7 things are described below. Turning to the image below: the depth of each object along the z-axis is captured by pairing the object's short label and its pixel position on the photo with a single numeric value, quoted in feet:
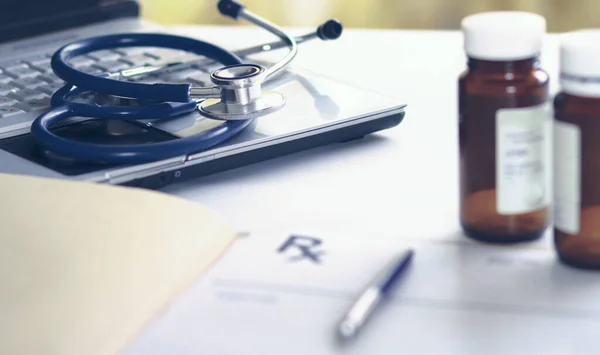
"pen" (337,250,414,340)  2.39
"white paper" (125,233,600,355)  2.39
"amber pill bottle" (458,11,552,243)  2.56
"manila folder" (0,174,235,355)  2.39
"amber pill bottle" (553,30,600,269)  2.50
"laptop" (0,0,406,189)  2.91
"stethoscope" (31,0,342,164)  2.88
